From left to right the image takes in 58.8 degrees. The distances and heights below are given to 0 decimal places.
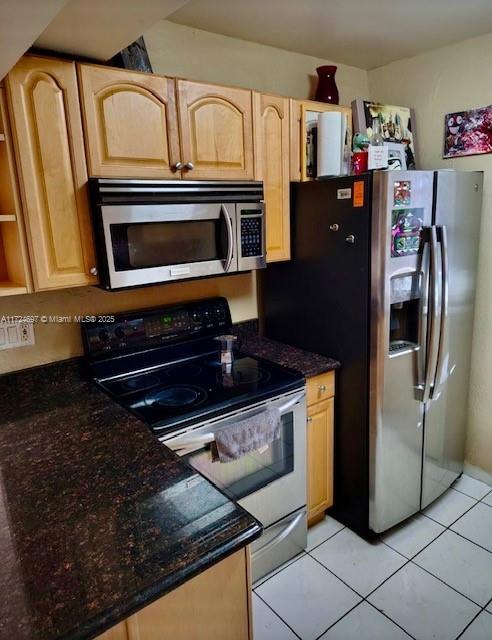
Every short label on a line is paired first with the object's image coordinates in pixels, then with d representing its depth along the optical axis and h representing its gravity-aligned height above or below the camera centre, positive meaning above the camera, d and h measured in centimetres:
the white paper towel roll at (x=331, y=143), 199 +34
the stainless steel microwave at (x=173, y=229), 149 -1
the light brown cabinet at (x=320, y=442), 198 -102
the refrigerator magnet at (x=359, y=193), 176 +10
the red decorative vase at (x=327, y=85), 223 +67
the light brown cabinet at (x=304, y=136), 198 +38
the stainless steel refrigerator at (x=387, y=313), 179 -43
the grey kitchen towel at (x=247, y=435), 161 -79
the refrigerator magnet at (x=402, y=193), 172 +9
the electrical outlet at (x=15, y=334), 168 -38
